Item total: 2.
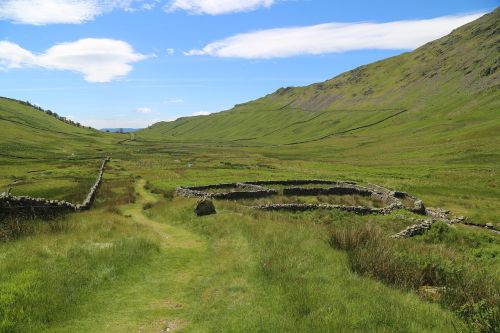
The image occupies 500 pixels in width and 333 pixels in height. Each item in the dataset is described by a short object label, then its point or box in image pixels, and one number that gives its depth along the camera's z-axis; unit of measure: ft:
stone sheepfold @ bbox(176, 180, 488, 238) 126.72
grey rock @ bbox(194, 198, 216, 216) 92.17
